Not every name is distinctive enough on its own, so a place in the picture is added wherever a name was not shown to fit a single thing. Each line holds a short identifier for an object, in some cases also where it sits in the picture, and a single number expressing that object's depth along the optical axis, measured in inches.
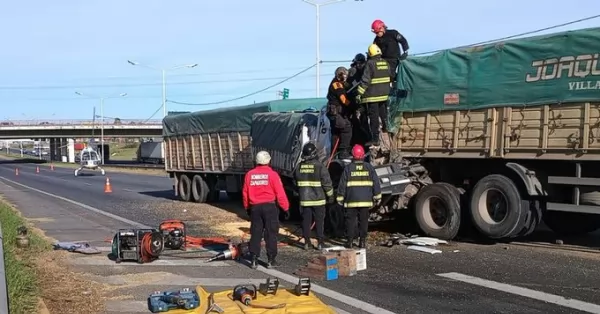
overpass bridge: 3351.4
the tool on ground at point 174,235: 440.1
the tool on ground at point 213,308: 222.8
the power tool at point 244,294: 229.7
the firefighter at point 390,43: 492.4
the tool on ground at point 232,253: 414.0
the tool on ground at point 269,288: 241.4
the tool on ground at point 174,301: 231.1
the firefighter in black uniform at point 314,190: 440.5
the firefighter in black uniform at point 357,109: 497.4
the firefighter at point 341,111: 504.4
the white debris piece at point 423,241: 444.1
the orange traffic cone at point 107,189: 1091.7
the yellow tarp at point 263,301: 220.2
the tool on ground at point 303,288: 239.3
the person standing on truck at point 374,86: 477.4
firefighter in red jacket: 382.3
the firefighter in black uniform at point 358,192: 428.5
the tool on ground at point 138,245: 401.1
